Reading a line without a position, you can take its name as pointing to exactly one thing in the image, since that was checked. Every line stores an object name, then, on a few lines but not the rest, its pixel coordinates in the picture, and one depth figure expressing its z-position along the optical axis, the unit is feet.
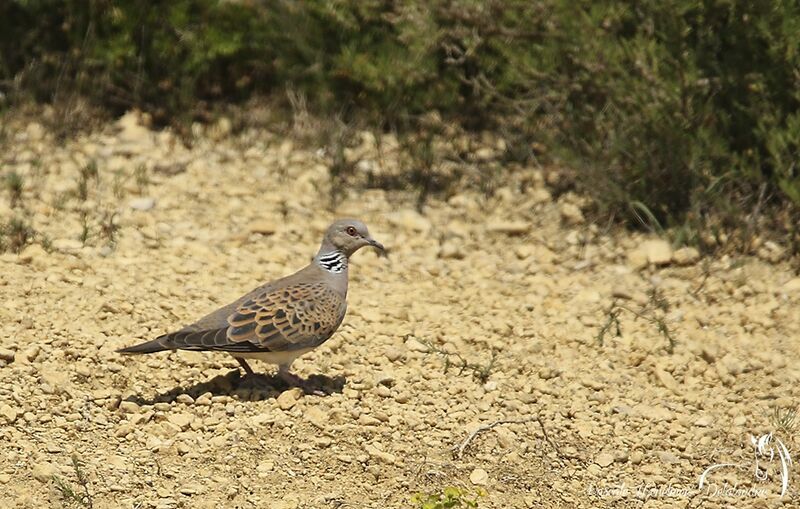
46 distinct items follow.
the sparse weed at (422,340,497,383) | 43.42
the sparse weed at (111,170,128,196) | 54.60
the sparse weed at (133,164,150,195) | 55.47
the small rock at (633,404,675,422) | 42.11
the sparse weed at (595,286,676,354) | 45.96
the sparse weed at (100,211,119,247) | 50.57
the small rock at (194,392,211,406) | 40.75
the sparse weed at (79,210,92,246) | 49.75
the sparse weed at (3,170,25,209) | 53.06
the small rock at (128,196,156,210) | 54.08
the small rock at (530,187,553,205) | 56.65
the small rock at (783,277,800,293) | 49.65
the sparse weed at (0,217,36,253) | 48.70
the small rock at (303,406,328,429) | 40.05
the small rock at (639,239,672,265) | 51.65
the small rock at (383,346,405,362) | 44.47
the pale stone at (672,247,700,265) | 51.52
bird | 39.70
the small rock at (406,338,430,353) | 45.03
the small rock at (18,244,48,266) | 47.98
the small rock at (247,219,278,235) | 53.31
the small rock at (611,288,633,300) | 49.70
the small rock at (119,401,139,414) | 39.78
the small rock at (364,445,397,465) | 38.60
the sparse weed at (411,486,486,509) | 34.50
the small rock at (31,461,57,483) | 36.14
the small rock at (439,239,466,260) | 52.90
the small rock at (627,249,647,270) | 51.90
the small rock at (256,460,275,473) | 37.71
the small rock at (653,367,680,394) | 44.04
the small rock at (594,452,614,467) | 39.83
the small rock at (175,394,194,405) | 40.65
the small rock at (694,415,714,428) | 41.88
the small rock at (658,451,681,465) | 40.16
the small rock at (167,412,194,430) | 39.42
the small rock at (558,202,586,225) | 55.26
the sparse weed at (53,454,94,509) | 35.29
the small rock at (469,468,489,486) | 38.14
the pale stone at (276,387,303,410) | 40.70
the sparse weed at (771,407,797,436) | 41.22
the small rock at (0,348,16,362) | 41.40
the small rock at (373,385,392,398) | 42.19
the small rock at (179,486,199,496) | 36.42
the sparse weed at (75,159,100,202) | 53.93
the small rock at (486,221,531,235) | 54.65
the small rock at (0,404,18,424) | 38.65
